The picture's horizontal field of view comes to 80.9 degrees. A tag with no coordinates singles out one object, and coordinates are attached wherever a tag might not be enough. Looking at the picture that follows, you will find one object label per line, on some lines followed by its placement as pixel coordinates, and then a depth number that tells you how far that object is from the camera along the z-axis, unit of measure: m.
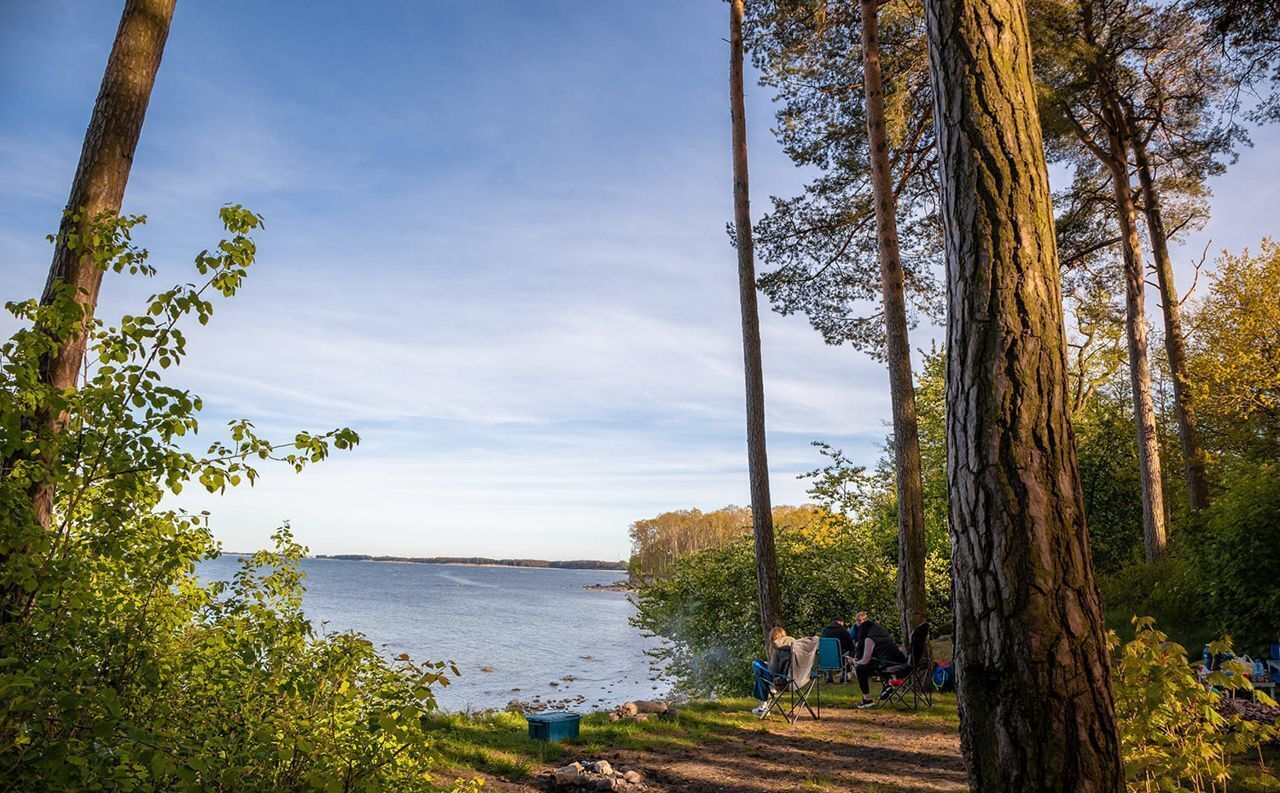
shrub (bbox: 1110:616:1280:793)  3.01
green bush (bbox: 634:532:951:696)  11.70
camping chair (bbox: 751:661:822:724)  7.32
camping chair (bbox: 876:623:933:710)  7.87
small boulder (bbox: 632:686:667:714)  7.61
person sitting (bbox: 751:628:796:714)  7.37
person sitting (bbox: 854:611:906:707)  8.05
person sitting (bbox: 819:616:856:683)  8.81
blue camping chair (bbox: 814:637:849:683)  8.13
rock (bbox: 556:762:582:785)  5.00
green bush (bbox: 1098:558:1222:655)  10.20
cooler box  6.18
